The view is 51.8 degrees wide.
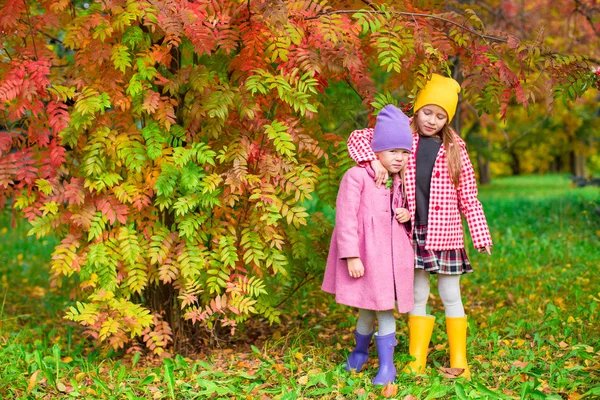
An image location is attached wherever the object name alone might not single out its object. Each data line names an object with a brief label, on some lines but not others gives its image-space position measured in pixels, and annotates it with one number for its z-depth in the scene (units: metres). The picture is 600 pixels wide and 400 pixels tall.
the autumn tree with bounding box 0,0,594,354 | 3.35
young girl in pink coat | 3.34
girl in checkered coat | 3.45
